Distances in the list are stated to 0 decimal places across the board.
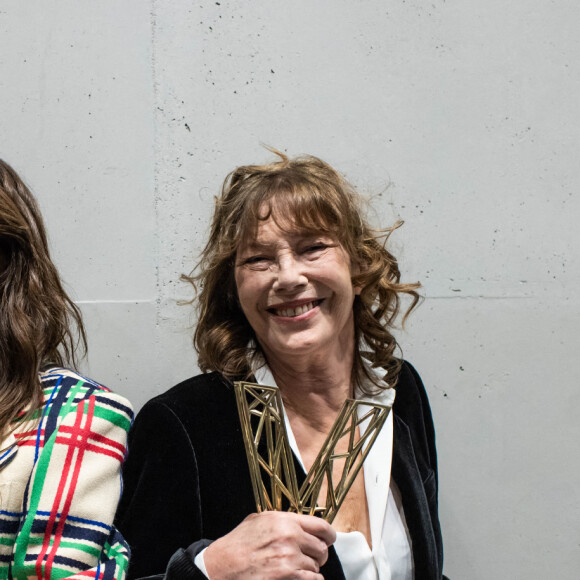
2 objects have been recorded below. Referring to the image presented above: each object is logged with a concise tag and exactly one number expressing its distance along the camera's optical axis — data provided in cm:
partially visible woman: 115
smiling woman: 142
